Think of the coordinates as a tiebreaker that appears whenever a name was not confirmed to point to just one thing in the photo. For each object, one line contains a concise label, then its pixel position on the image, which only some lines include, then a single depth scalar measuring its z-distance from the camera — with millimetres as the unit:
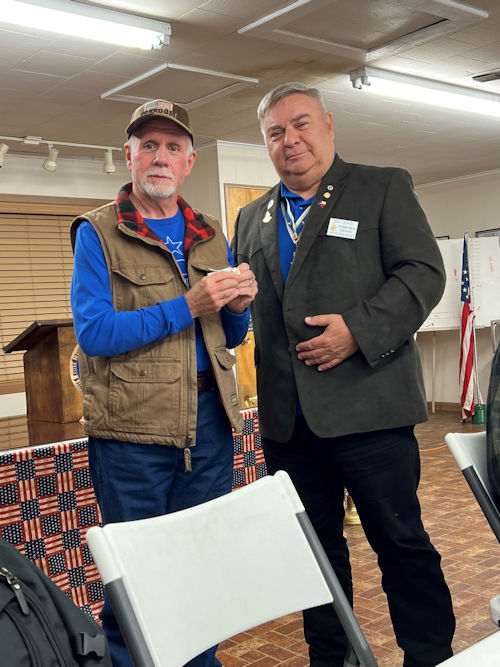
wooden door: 7605
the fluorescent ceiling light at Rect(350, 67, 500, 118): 5598
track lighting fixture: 6707
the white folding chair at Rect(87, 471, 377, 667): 1166
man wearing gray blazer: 2012
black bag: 1098
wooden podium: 3199
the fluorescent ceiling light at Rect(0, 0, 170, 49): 4078
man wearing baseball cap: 1854
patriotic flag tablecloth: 2869
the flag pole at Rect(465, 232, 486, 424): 8812
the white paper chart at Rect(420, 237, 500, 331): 9008
